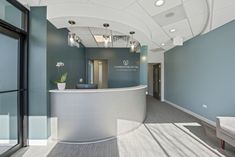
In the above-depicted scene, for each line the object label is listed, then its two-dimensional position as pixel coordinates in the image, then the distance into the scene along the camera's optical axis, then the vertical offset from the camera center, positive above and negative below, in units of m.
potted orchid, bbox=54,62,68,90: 2.44 -0.14
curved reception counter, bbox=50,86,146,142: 2.37 -0.85
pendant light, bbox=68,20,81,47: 2.78 +1.15
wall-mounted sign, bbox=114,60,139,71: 5.78 +0.58
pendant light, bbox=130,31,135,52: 3.88 +1.22
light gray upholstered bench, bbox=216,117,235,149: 1.92 -1.00
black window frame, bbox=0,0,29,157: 2.18 -0.09
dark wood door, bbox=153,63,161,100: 6.51 -0.22
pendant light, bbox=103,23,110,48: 2.91 +1.23
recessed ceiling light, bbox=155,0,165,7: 2.17 +1.60
